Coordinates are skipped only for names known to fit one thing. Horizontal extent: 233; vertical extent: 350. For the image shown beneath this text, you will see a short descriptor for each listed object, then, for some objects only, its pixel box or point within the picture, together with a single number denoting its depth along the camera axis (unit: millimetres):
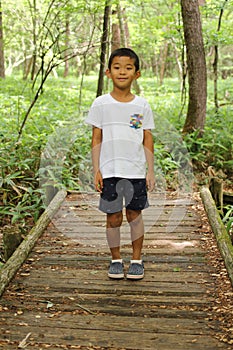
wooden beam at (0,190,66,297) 3523
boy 3232
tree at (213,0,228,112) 9050
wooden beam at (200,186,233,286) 3732
